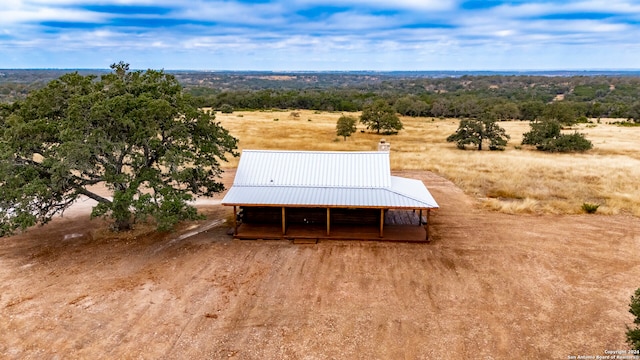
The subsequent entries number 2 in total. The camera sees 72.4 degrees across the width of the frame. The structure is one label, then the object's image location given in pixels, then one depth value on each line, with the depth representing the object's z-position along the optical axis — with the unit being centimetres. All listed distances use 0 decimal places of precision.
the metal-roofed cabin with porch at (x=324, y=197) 1548
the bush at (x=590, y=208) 1975
